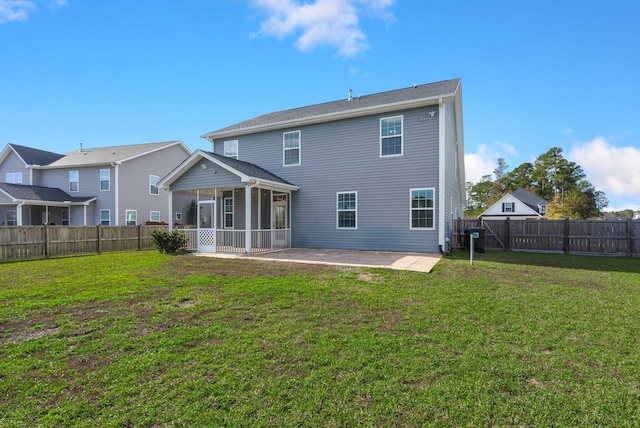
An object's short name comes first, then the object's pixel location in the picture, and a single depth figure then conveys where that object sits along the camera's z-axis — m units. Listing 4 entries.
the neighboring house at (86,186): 19.47
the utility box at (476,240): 12.23
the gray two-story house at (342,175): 11.24
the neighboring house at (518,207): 36.19
